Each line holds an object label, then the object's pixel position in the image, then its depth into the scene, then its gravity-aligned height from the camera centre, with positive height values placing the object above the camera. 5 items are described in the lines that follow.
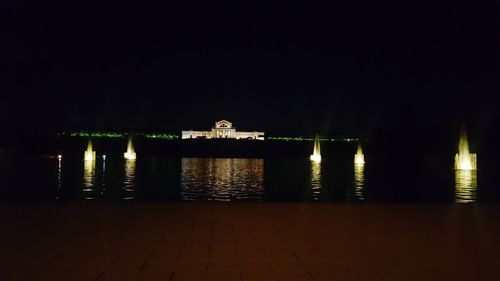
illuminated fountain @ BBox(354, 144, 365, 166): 49.79 -1.70
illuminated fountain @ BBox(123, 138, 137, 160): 62.29 -1.60
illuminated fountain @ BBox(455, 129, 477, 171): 37.72 -1.22
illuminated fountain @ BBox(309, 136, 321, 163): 60.78 -1.40
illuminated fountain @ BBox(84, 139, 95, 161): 53.64 -1.50
